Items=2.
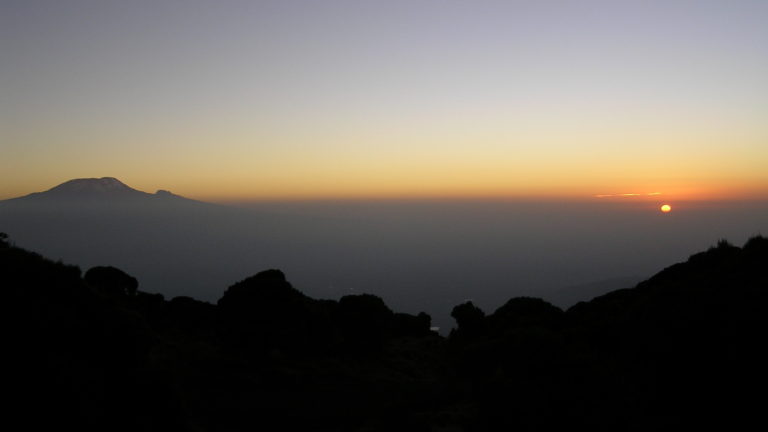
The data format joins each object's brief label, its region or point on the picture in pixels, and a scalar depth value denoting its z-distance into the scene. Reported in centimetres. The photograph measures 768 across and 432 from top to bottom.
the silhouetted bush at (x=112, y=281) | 2671
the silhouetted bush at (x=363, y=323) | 2348
